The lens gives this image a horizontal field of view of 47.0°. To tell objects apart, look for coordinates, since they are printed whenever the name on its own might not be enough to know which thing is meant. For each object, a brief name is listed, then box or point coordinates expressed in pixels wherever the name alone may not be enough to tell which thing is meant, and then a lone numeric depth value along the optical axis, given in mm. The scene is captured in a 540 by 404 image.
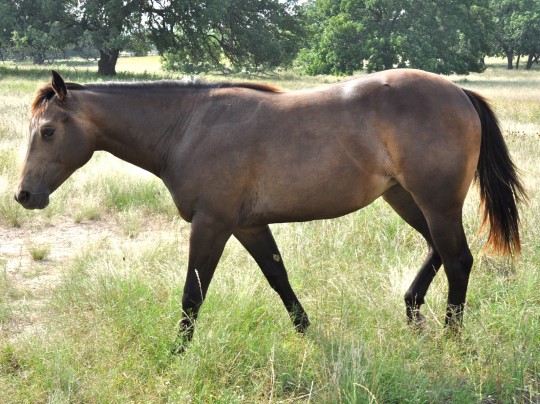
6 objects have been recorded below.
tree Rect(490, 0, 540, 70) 62344
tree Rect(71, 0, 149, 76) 30719
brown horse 3805
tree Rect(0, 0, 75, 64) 30672
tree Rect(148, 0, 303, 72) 31859
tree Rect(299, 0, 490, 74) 40938
